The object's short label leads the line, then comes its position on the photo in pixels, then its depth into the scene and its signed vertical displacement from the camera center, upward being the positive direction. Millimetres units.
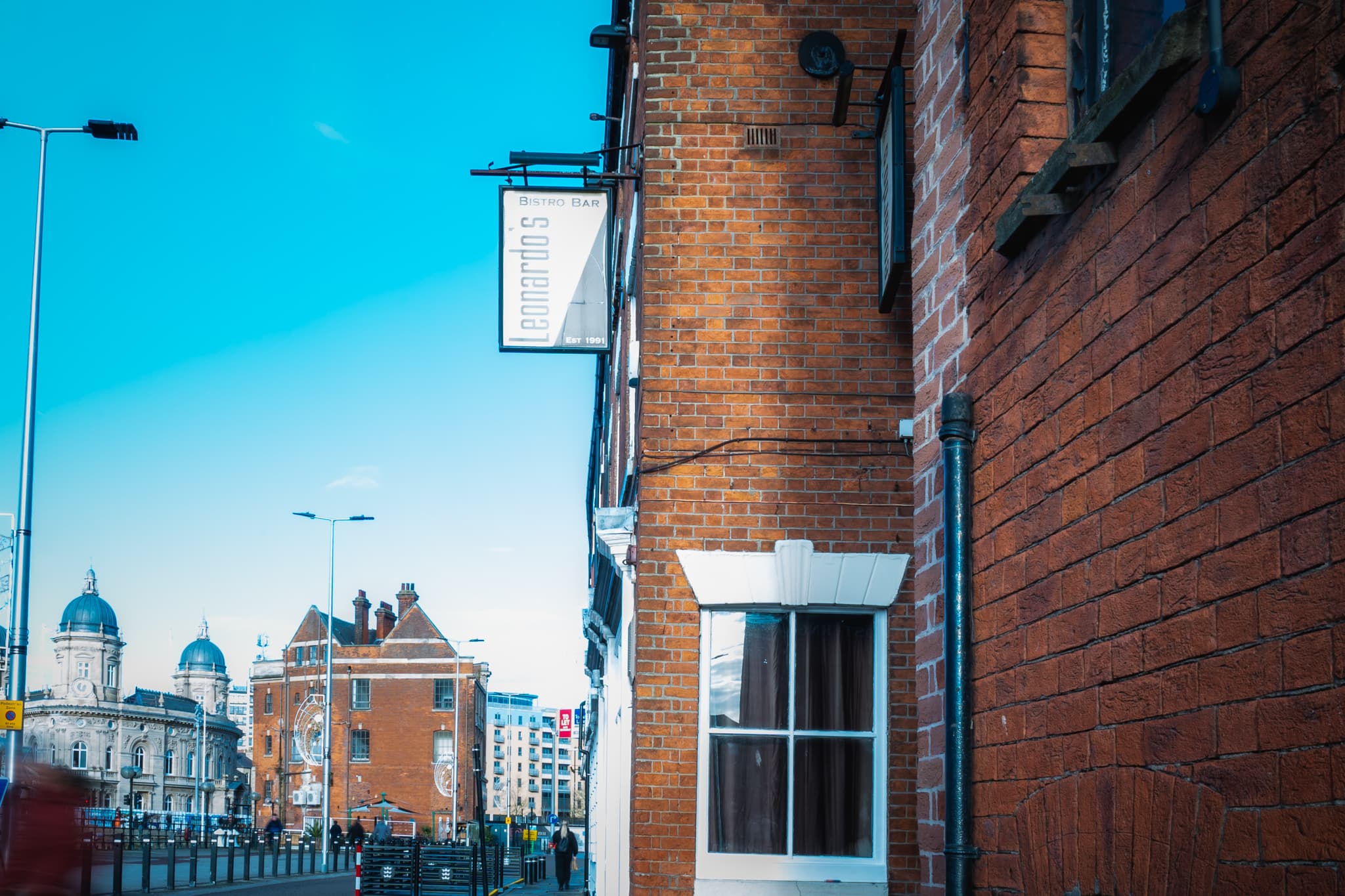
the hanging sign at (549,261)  11414 +3176
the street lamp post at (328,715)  46062 -2224
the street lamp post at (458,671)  78062 -1201
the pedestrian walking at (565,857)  30578 -4522
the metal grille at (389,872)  18312 -2913
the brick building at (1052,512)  2580 +435
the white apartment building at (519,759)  183125 -14995
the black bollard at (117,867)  20938 -3321
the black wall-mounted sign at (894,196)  7242 +2425
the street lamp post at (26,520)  20672 +1911
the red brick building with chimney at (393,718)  77250 -3946
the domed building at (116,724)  125062 -7201
